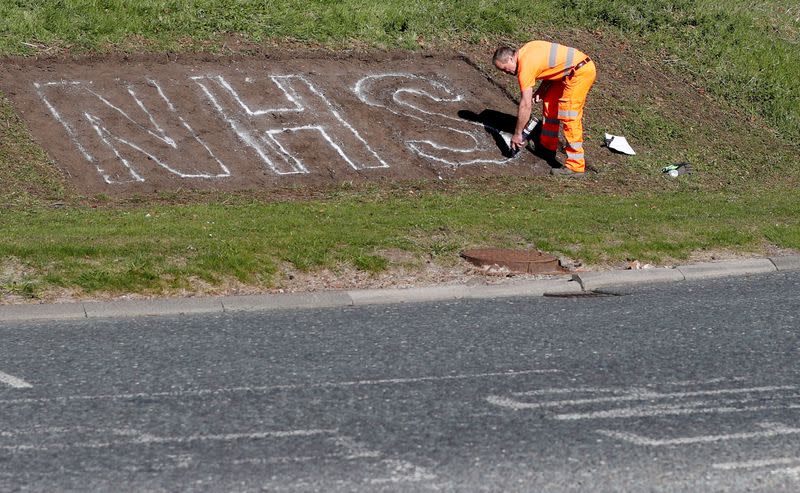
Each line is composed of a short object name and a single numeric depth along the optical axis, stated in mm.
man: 27312
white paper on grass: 30567
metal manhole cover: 19578
